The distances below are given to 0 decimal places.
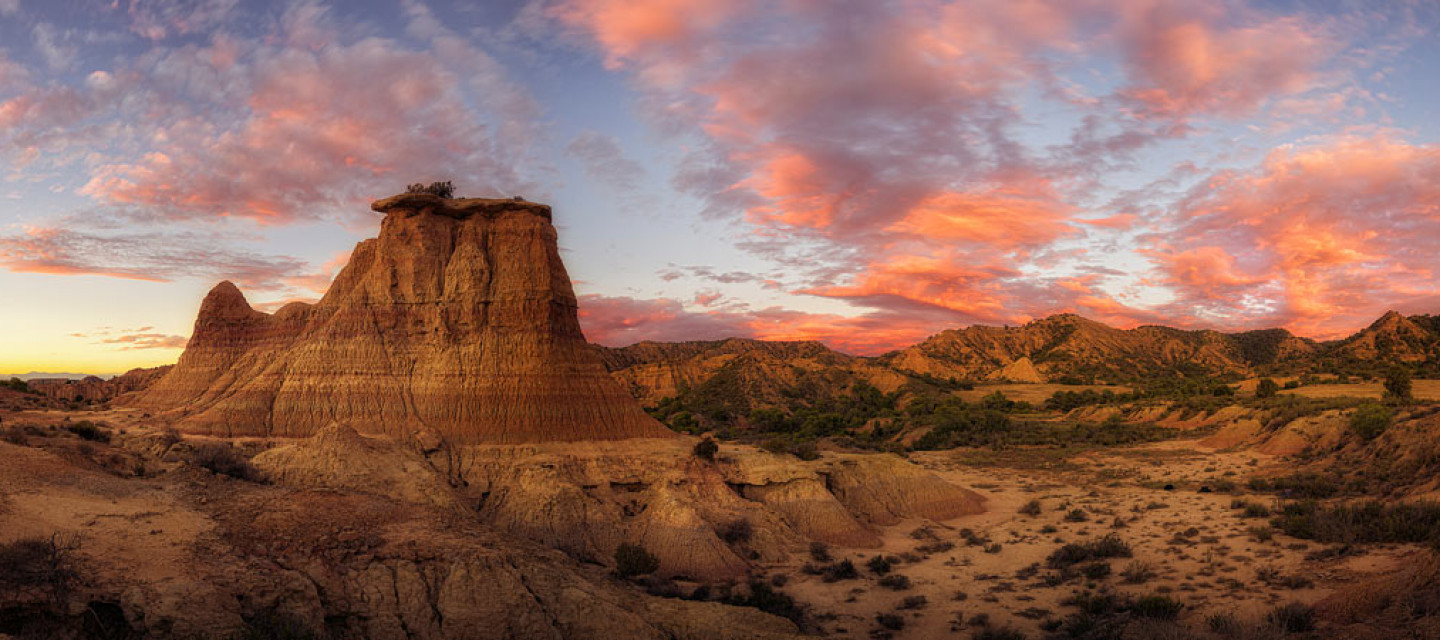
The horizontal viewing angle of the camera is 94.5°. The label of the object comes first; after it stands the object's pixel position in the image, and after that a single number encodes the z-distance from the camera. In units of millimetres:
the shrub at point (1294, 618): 13758
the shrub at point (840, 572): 24422
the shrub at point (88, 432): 22859
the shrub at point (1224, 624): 14727
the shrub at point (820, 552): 27002
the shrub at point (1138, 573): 20592
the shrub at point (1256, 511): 26014
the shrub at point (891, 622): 19422
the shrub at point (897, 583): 23012
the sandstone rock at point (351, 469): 22344
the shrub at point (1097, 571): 21547
